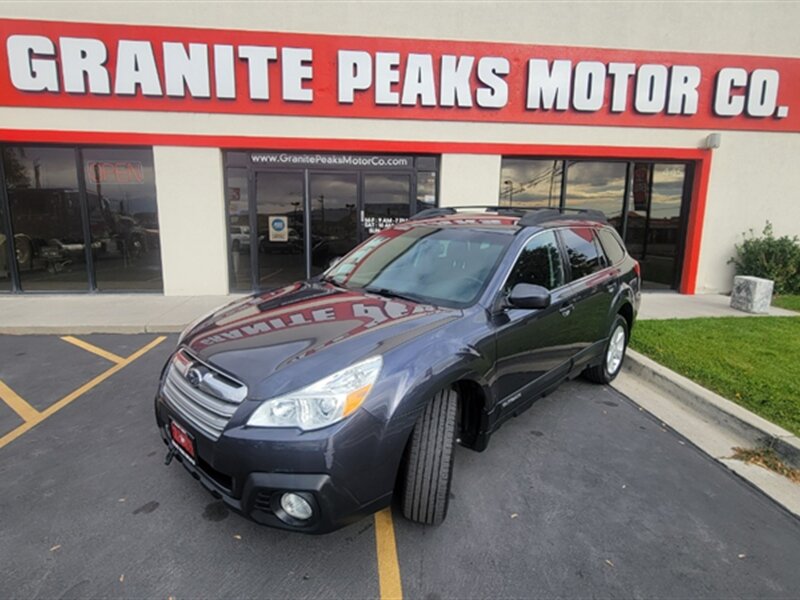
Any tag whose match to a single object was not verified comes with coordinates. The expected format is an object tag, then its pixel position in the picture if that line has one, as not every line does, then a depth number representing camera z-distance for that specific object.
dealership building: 8.10
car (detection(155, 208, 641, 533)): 2.01
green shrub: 8.87
